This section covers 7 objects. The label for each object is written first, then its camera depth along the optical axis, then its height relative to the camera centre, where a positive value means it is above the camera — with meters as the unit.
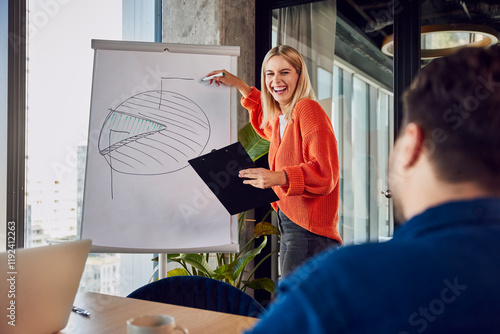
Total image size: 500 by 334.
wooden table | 1.10 -0.39
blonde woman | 1.81 +0.01
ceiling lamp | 2.75 +0.82
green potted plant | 2.62 -0.55
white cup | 0.73 -0.26
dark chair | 1.43 -0.41
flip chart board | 2.00 +0.09
